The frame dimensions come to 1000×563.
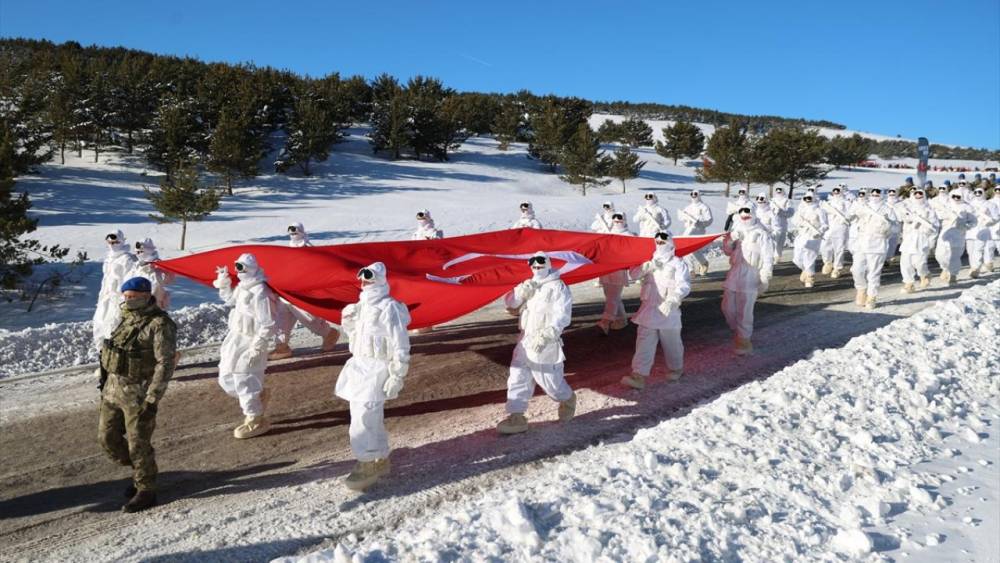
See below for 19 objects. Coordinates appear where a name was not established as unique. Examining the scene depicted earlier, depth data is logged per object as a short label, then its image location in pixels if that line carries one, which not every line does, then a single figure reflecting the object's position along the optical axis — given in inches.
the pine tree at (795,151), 1765.5
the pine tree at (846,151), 2618.1
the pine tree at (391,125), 1855.3
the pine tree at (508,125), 2301.9
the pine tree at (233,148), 1309.1
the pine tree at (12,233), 586.9
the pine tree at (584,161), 1637.6
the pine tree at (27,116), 741.3
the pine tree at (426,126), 1908.2
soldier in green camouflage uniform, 240.7
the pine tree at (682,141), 2529.5
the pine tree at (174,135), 1341.0
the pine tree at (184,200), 847.7
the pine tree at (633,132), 2687.0
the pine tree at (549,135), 1947.6
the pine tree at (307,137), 1558.8
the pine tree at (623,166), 1712.6
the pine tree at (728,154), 1758.1
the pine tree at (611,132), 2697.1
